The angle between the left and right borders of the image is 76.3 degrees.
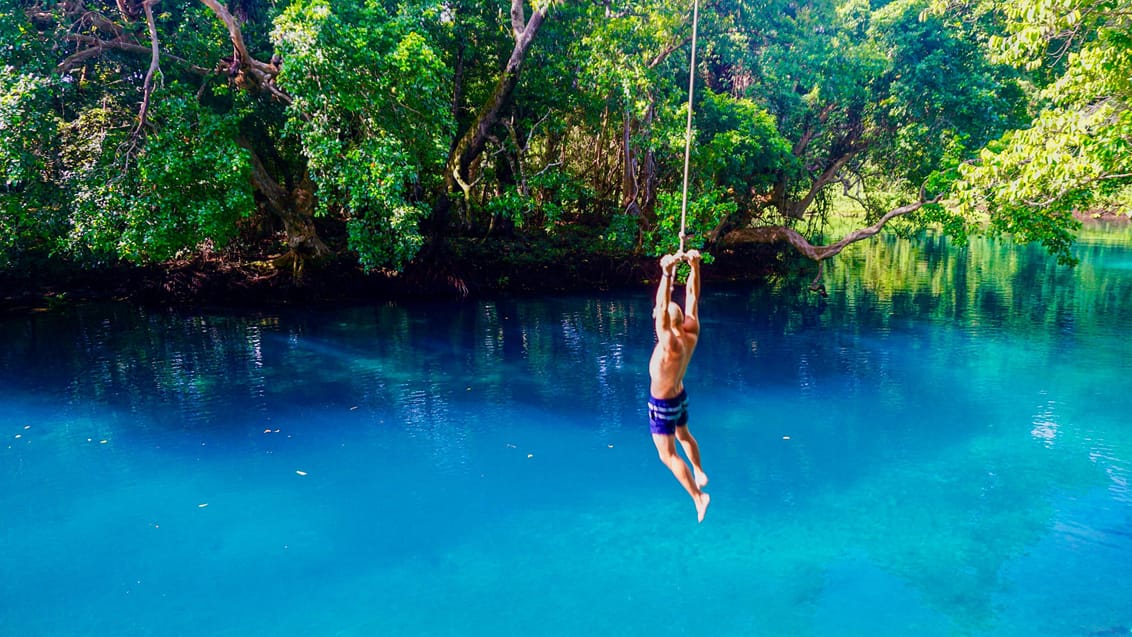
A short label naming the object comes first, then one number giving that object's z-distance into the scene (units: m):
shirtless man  4.10
